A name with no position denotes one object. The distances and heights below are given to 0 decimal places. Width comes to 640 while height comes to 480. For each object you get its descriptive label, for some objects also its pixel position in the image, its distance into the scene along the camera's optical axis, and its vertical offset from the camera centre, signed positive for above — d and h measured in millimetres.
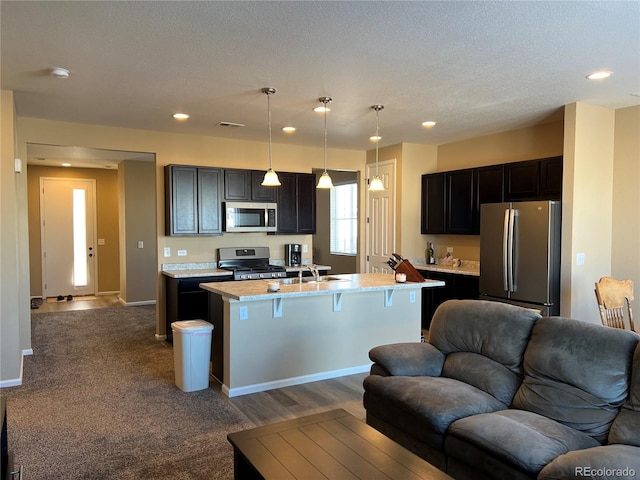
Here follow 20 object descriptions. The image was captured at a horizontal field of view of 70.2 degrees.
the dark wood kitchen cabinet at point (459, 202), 6207 +325
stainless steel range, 5922 -540
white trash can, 4078 -1170
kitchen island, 4031 -988
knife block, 4859 -490
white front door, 9086 -188
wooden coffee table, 1932 -1048
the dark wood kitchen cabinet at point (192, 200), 5836 +339
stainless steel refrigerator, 4742 -318
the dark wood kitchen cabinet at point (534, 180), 5051 +525
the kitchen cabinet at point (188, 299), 5508 -893
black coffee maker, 6871 -445
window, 9297 +136
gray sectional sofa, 2117 -1005
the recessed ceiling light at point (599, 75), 3693 +1234
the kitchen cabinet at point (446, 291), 5793 -873
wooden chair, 3812 -622
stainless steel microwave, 6215 +124
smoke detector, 3529 +1216
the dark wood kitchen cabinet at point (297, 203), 6652 +335
